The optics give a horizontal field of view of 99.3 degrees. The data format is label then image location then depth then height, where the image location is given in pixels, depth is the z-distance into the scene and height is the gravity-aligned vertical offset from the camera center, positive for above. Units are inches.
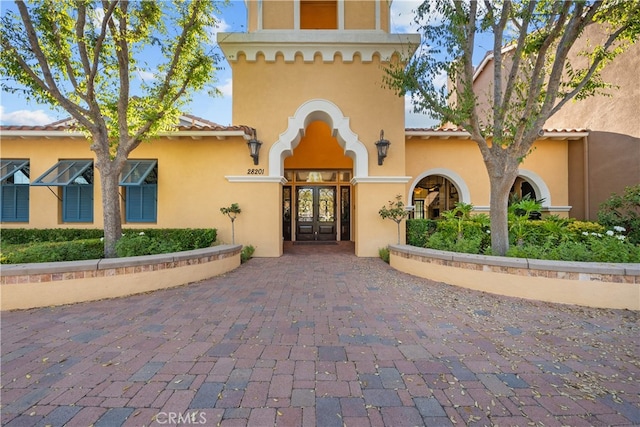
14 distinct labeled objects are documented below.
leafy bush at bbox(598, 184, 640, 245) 289.3 +1.2
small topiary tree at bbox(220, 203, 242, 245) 316.0 +3.4
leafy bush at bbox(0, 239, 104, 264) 188.9 -27.8
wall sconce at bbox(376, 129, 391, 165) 316.5 +79.6
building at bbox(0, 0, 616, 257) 326.6 +77.0
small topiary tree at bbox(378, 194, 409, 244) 312.8 +3.6
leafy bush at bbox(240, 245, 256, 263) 298.2 -43.0
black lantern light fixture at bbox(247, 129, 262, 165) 314.5 +78.6
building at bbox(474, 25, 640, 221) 324.5 +93.9
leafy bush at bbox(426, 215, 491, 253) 241.1 -22.0
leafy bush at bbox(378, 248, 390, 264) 302.1 -45.6
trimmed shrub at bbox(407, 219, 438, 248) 318.0 -19.1
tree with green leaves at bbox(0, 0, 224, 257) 200.7 +124.6
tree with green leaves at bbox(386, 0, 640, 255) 205.9 +117.4
